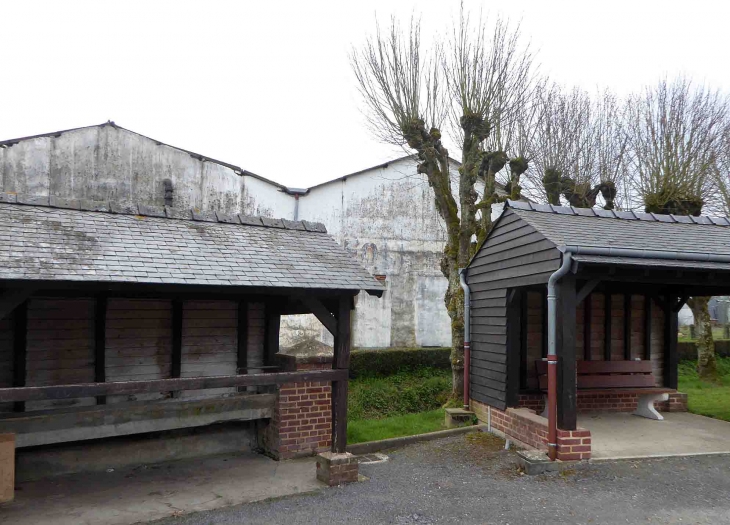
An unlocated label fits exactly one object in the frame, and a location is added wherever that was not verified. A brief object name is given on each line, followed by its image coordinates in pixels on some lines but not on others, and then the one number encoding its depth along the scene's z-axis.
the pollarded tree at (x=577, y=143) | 14.44
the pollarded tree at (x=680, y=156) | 13.80
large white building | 15.48
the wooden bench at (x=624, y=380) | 9.11
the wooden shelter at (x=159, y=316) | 5.52
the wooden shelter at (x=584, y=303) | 7.00
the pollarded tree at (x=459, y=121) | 10.82
